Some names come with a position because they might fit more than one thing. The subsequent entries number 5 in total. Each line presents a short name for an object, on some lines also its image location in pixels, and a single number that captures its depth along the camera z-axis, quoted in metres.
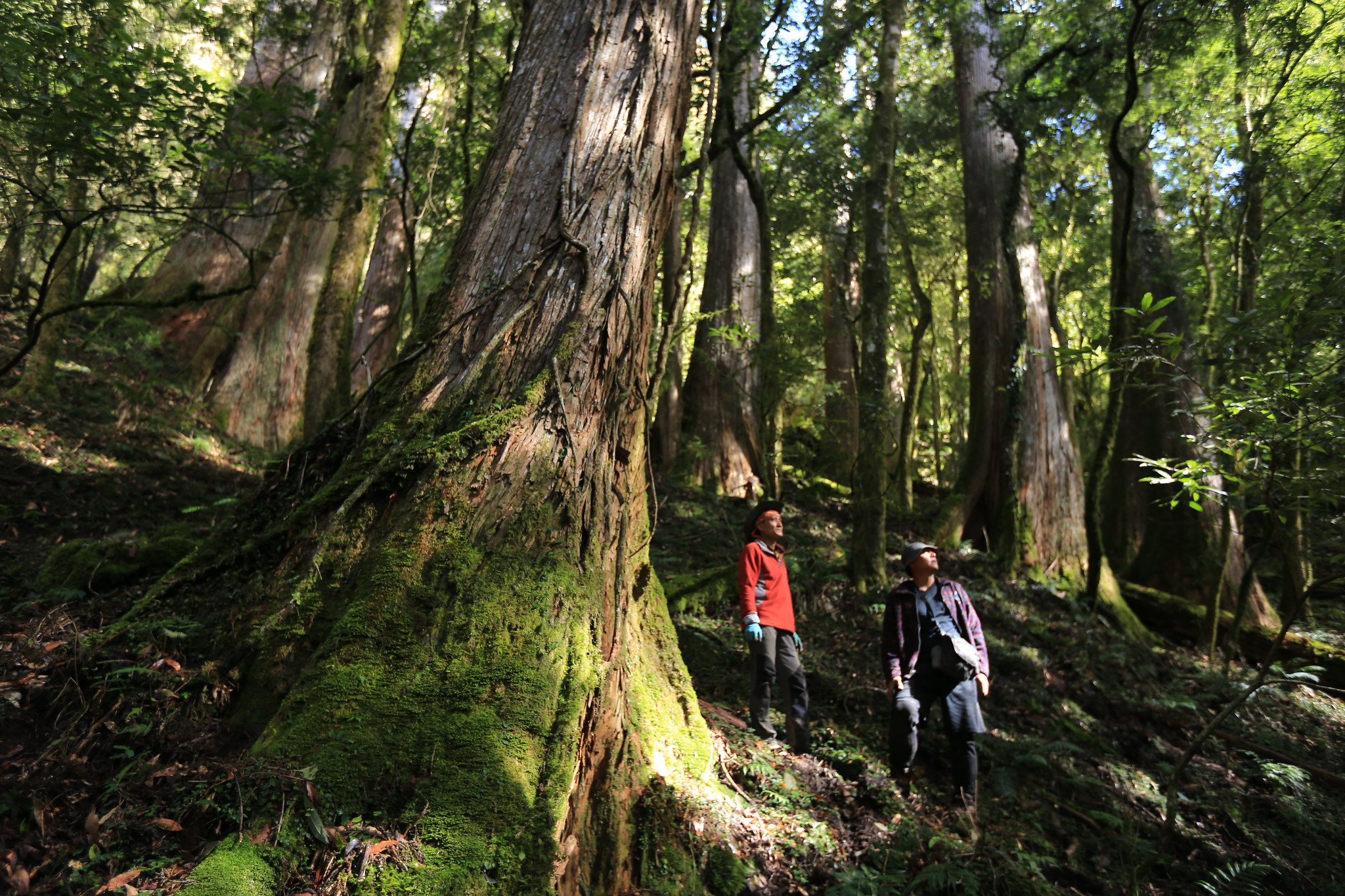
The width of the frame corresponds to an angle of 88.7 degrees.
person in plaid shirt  4.86
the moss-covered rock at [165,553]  4.28
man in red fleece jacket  5.01
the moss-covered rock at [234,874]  2.02
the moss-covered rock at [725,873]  3.25
